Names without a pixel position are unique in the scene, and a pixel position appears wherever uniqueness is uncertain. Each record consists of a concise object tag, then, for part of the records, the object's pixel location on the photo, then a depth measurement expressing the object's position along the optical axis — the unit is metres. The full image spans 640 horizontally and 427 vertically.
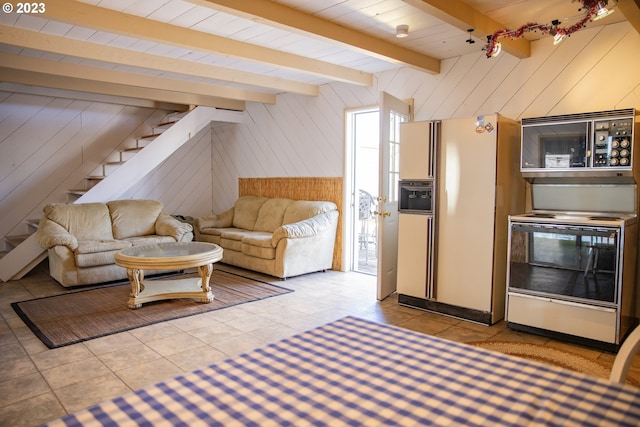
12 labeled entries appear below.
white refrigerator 3.50
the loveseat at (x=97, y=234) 4.62
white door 4.13
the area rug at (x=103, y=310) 3.38
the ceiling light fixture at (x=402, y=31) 3.46
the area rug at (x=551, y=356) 2.73
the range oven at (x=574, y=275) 2.95
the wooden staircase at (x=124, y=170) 5.11
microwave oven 3.01
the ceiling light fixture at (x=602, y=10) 2.26
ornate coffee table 3.89
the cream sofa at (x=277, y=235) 5.06
